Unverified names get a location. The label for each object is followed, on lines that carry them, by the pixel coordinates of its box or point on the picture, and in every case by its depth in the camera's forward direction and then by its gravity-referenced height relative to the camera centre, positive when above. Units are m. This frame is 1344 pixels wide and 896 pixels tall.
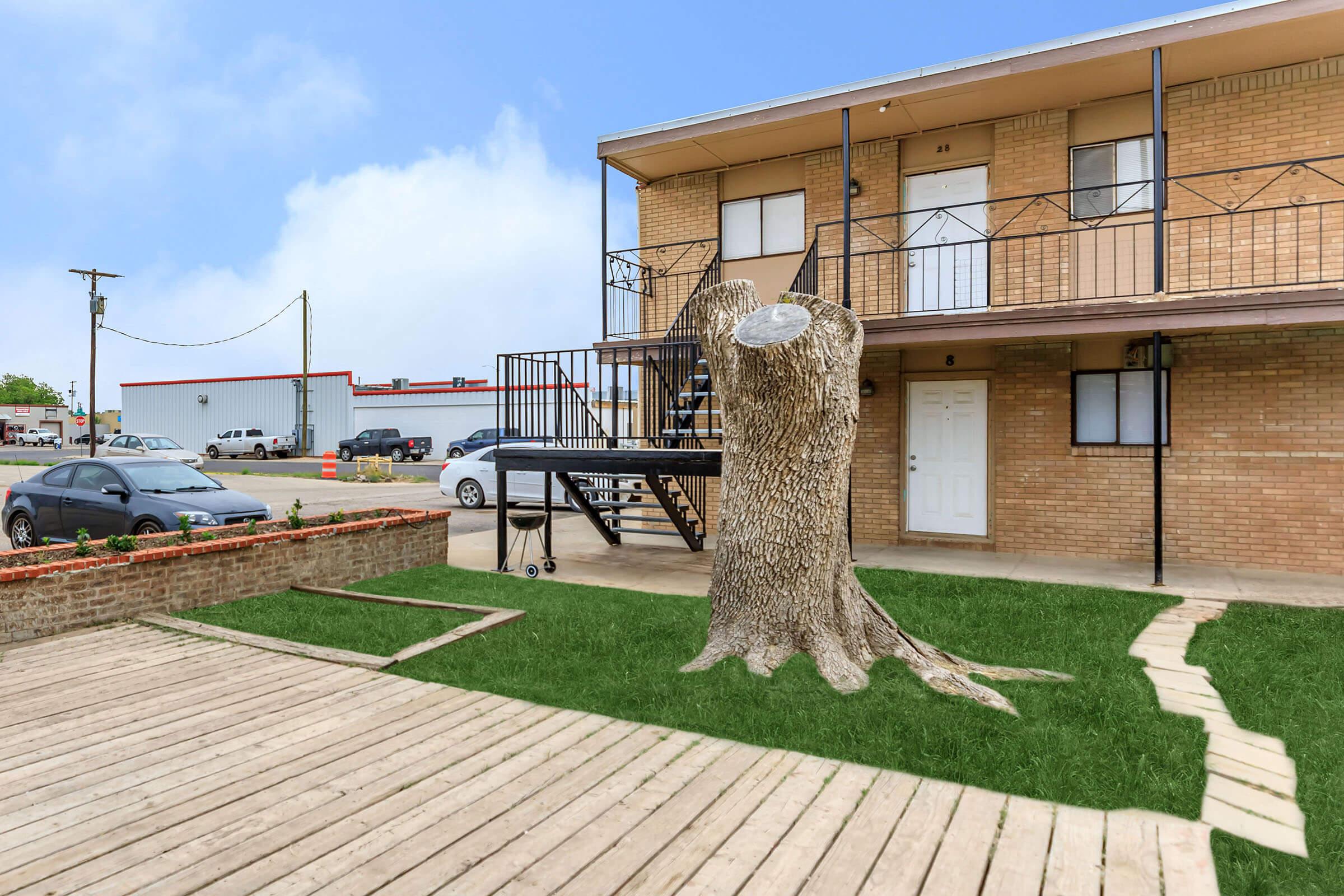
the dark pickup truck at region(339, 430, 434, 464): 36.12 +0.13
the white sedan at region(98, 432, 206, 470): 27.02 -0.02
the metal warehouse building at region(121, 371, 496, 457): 38.84 +2.08
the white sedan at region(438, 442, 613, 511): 16.20 -0.64
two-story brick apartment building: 8.80 +2.10
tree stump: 4.82 -0.35
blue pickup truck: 32.53 +0.31
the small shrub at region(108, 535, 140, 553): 6.53 -0.77
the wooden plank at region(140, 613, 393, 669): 5.19 -1.33
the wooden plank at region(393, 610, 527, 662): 5.31 -1.31
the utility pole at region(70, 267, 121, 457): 29.30 +4.91
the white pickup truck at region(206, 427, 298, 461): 39.84 +0.20
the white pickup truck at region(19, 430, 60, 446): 62.06 +0.68
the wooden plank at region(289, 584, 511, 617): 6.66 -1.30
